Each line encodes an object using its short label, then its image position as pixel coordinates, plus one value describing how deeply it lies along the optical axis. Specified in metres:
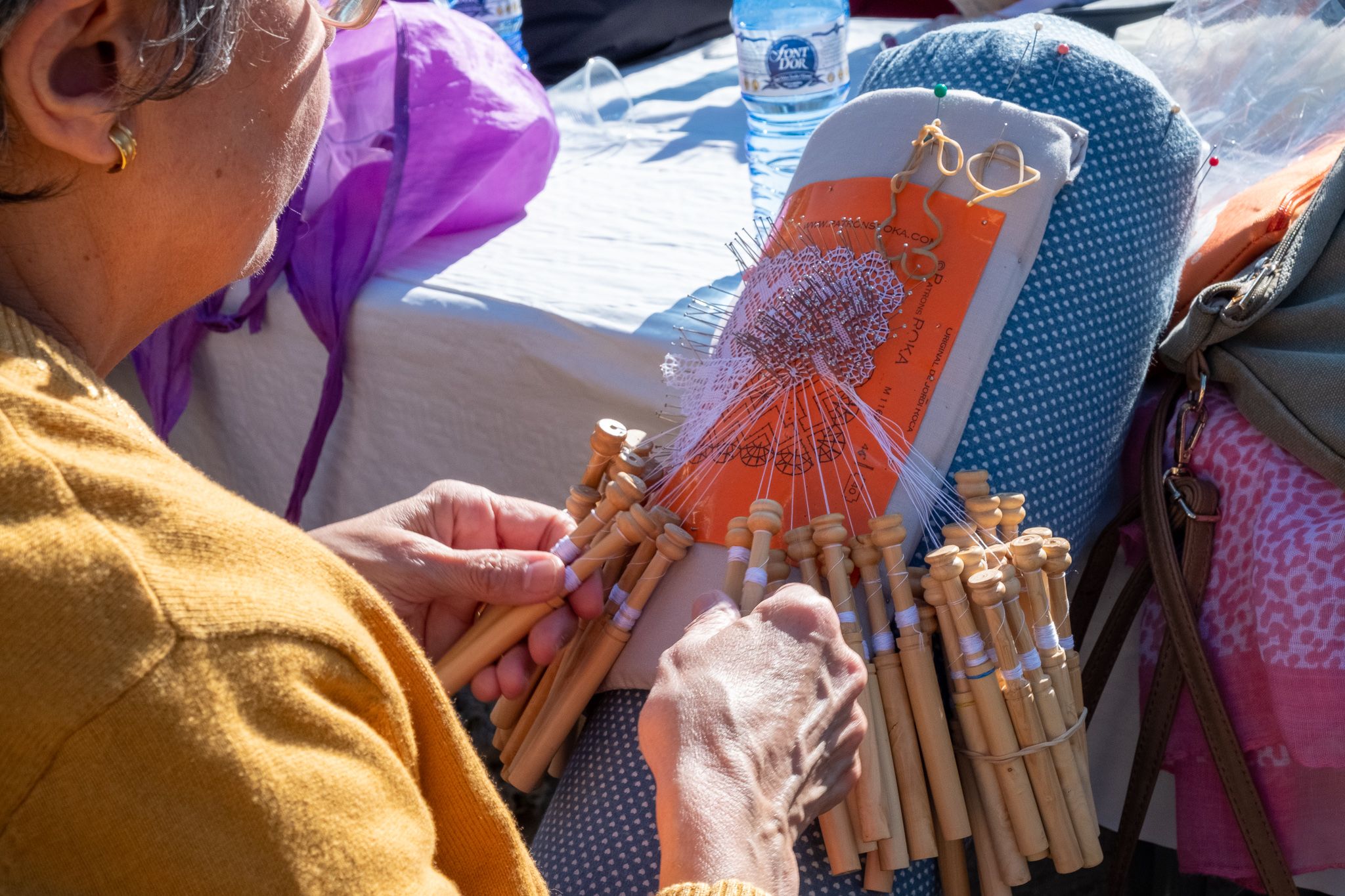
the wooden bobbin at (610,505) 1.00
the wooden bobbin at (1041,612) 0.86
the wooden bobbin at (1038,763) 0.87
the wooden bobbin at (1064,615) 0.88
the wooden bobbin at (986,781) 0.88
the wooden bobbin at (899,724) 0.87
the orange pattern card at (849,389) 0.93
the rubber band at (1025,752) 0.87
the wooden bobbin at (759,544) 0.88
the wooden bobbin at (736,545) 0.91
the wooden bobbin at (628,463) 1.04
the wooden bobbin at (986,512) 0.89
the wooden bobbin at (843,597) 0.85
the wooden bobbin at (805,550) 0.90
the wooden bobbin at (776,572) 0.91
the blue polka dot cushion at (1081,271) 0.96
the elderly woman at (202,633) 0.49
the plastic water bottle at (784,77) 1.67
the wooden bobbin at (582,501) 1.08
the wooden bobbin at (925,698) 0.88
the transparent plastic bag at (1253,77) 1.33
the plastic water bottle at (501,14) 2.29
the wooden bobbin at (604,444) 1.05
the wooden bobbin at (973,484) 0.90
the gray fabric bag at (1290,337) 0.93
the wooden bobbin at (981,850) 0.90
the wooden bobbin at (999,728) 0.86
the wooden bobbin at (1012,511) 0.90
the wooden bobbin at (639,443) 1.06
